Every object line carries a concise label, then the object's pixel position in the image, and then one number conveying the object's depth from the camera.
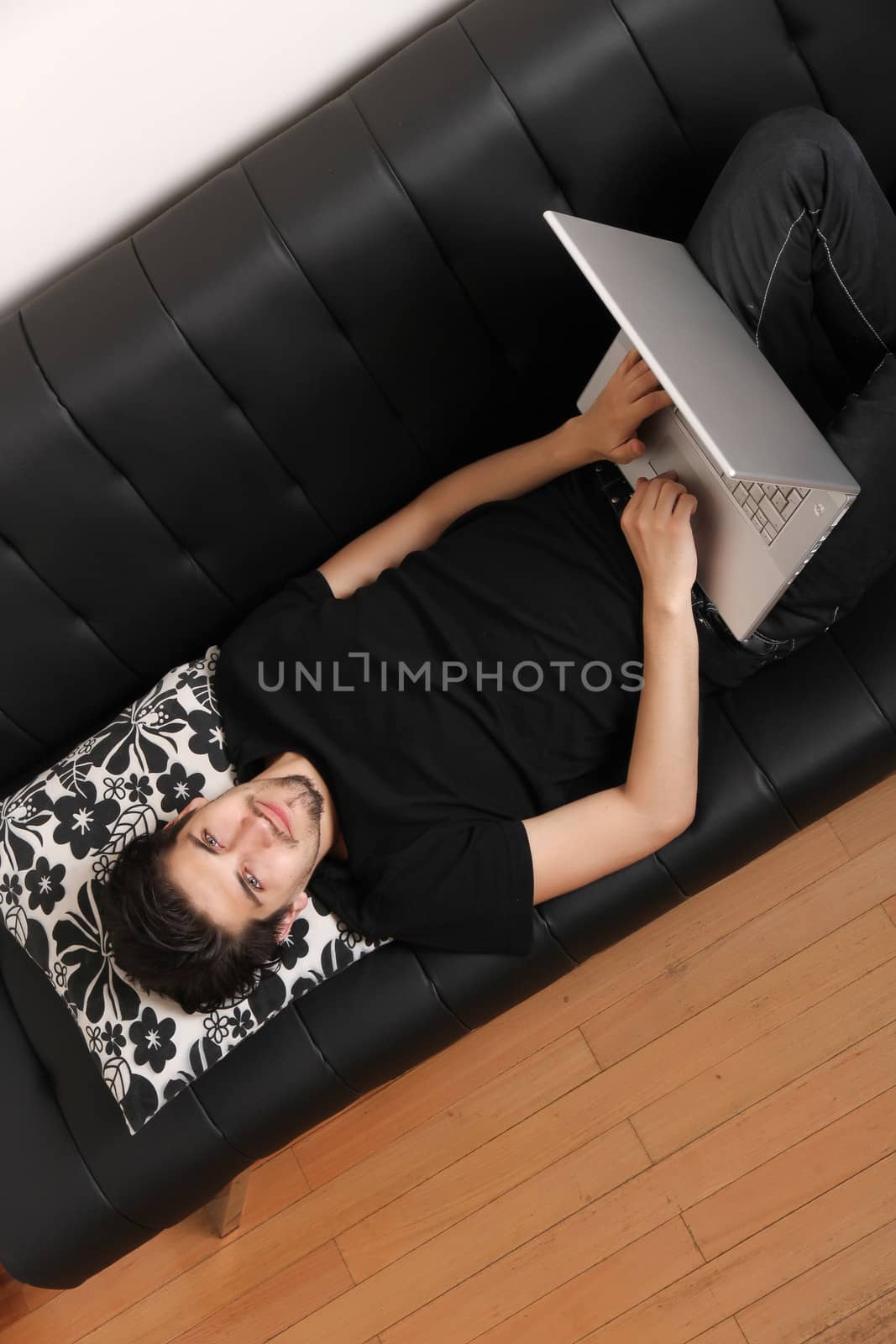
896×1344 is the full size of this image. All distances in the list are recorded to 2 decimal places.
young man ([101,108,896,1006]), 1.22
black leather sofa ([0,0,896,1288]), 1.27
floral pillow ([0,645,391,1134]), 1.30
